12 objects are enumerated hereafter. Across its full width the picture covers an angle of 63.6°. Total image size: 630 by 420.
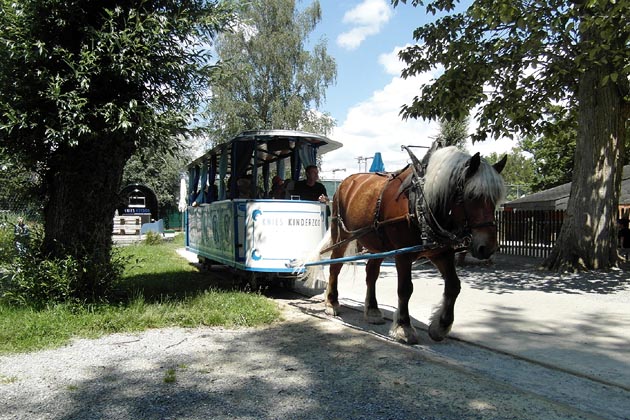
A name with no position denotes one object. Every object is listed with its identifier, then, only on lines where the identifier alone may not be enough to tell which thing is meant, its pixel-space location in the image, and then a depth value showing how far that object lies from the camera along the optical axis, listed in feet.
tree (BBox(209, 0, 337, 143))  97.30
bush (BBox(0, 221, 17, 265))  20.76
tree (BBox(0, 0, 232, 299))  18.19
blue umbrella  36.47
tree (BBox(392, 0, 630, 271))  34.50
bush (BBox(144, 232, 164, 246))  65.57
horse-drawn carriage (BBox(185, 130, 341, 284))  25.34
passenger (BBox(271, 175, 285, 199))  29.09
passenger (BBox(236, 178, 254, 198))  28.74
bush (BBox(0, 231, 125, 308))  19.54
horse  14.24
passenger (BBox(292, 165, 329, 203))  27.63
